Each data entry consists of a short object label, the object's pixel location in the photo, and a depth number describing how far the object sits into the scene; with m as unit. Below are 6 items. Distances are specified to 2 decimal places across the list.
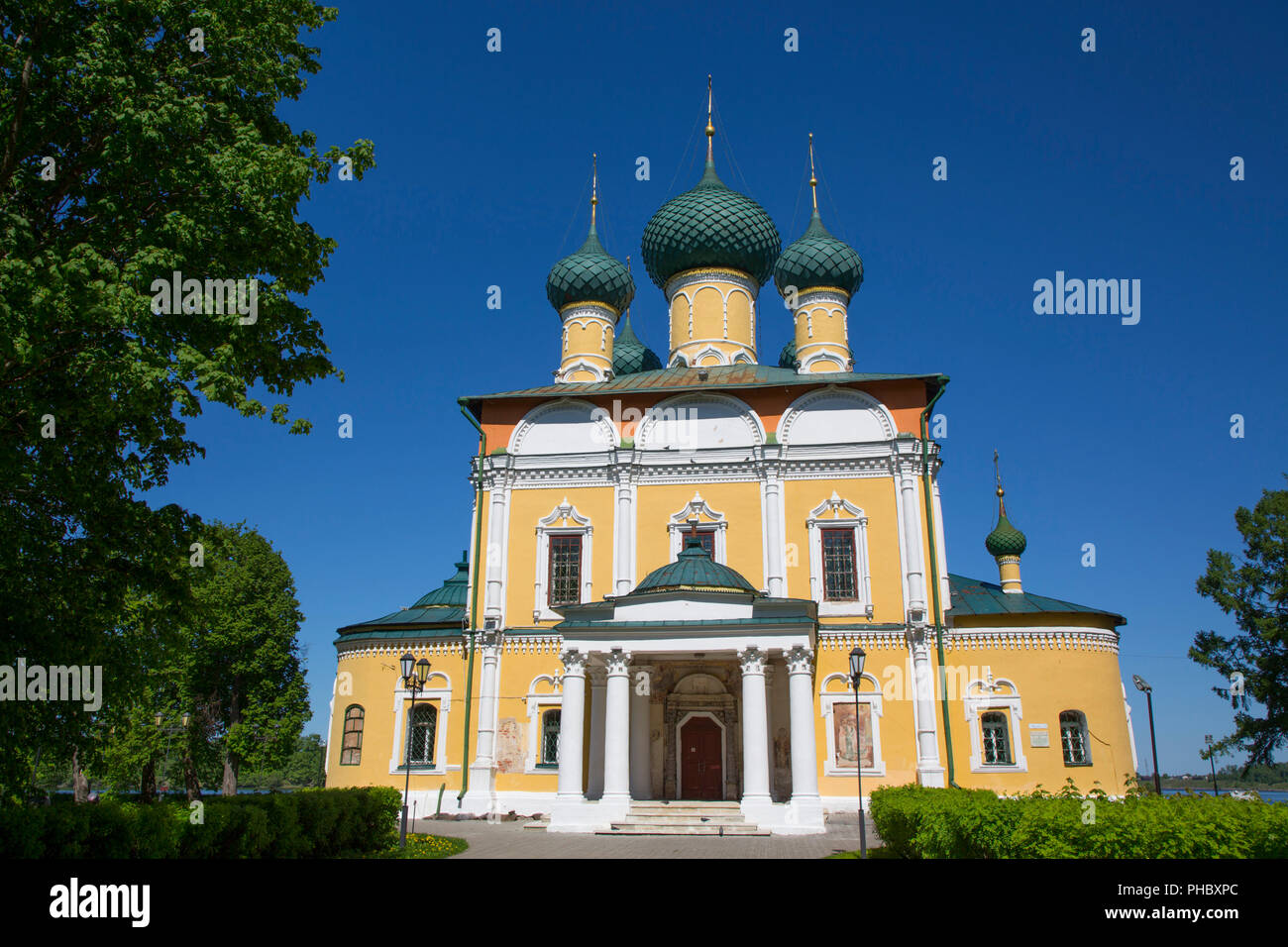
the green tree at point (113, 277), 8.30
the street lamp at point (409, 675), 16.50
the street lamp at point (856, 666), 15.19
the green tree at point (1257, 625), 24.30
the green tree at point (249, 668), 30.86
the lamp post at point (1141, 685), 23.05
